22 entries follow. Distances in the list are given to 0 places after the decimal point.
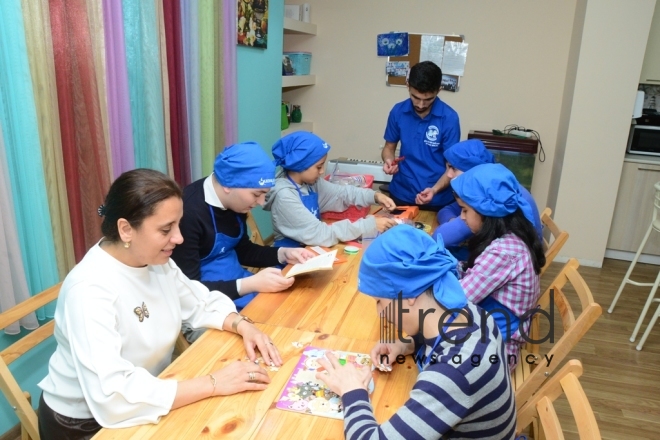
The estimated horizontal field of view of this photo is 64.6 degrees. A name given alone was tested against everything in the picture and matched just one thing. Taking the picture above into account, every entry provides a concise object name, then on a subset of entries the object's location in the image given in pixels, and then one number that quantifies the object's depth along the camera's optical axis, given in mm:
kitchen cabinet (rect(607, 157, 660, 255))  4285
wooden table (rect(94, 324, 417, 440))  1123
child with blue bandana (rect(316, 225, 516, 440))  1051
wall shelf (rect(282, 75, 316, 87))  4559
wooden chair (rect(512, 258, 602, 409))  1488
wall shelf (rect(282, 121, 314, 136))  4963
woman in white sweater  1172
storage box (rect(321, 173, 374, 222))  2777
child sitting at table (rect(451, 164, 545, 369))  1721
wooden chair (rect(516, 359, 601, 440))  1060
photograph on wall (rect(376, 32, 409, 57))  4855
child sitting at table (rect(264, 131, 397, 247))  2320
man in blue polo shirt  2924
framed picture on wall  3533
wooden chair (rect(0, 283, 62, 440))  1396
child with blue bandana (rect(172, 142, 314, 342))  1880
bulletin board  4754
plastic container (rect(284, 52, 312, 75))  4875
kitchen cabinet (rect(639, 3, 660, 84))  4258
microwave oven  4266
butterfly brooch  1397
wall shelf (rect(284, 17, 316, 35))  4438
